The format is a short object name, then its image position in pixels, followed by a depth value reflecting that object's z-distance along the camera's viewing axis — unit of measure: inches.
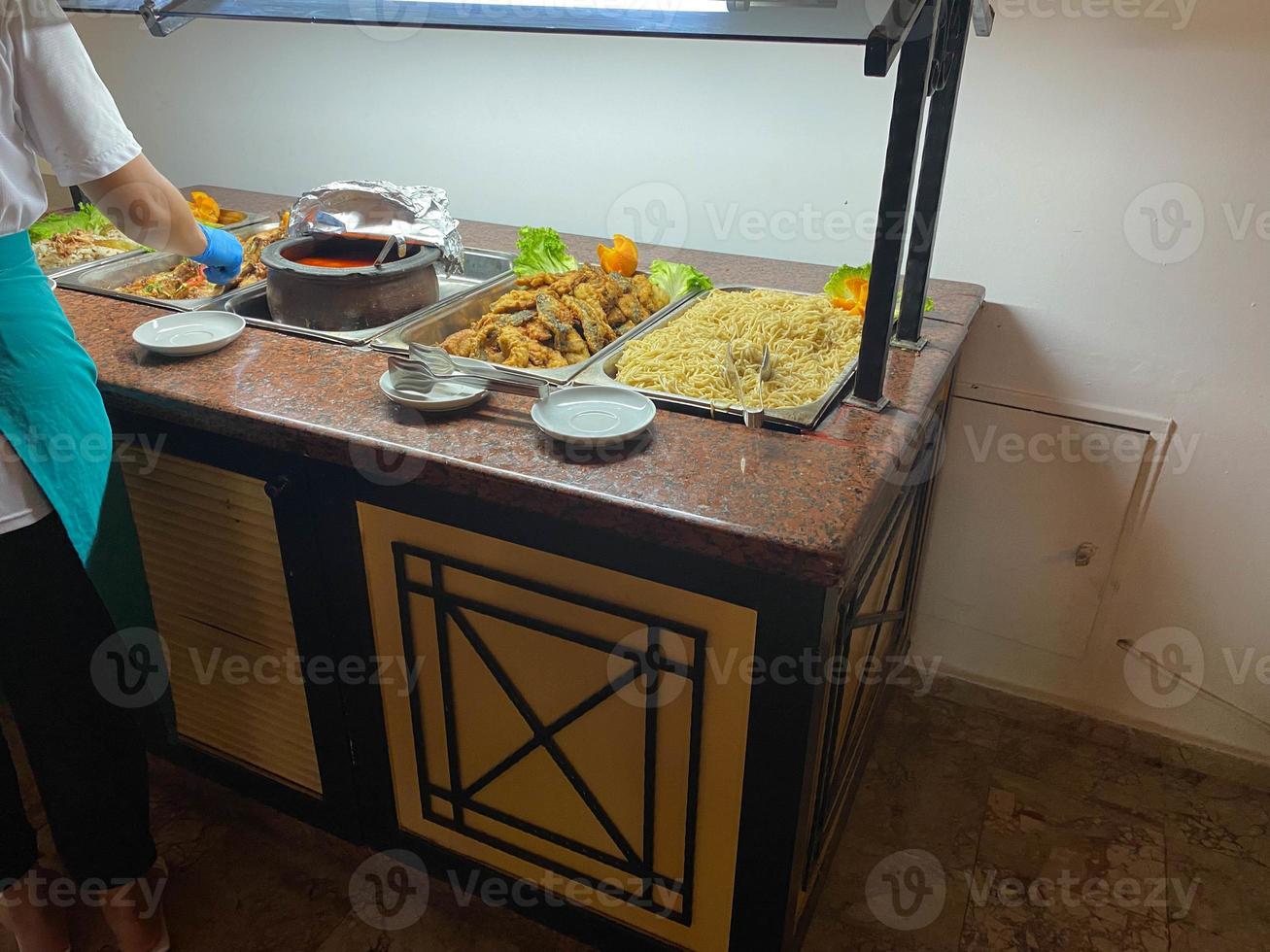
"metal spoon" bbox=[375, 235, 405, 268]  71.1
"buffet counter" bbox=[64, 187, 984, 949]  46.9
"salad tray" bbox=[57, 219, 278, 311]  69.9
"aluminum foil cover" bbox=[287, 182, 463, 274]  73.8
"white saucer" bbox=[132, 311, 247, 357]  60.1
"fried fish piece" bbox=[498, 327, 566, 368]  61.0
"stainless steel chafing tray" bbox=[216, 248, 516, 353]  64.7
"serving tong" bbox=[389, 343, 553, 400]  54.6
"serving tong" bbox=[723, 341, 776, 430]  52.9
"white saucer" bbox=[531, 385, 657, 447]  49.5
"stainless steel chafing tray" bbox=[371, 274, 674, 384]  60.0
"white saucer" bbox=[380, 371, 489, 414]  53.2
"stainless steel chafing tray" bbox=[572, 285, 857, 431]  52.8
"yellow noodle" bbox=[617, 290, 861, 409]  57.8
